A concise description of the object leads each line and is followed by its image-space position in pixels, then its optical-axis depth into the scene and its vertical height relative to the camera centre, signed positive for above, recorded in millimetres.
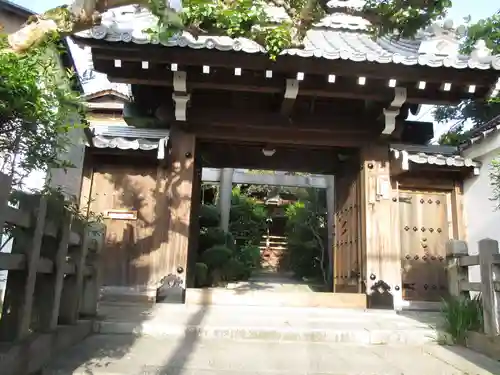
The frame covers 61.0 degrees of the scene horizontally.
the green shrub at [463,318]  3998 -324
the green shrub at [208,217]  11602 +1519
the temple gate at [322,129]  5336 +2193
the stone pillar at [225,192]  12719 +2415
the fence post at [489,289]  3723 -43
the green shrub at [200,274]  9151 -30
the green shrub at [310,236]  13656 +1320
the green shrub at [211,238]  10883 +895
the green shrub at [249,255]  14586 +685
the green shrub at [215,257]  10047 +372
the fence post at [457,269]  4434 +144
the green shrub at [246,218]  18359 +2484
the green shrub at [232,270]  10250 +100
